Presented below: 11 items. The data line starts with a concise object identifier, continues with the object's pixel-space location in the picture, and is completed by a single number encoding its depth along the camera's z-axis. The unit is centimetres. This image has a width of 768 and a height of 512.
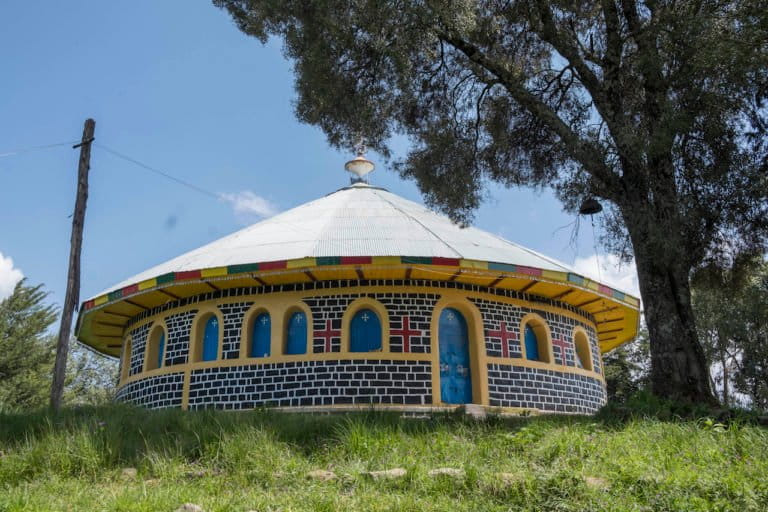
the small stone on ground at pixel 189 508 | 529
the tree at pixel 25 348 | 2648
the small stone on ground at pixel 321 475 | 605
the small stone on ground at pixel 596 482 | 551
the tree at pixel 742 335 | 2369
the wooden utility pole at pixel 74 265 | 1055
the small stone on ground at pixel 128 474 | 637
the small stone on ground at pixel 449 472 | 585
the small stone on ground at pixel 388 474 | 594
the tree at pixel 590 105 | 859
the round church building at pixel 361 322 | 1168
